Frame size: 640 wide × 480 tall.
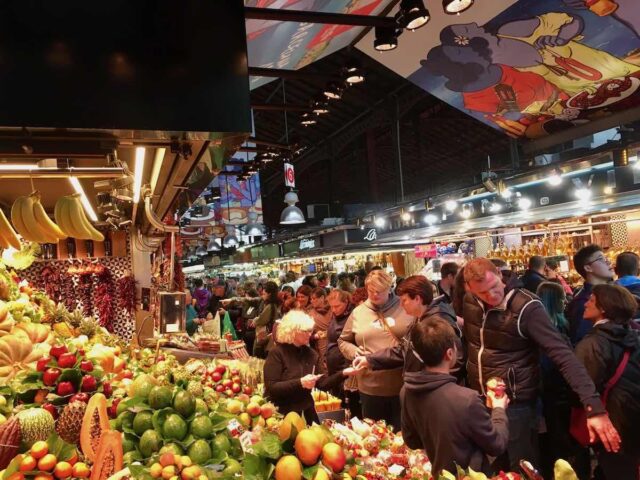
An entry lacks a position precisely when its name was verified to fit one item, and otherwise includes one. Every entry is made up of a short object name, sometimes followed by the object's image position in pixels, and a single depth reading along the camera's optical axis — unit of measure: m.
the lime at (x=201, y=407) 2.35
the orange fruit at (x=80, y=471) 1.94
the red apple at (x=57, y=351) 2.58
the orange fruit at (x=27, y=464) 1.85
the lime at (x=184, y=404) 2.23
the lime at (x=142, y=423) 2.18
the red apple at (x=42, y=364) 2.51
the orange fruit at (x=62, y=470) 1.91
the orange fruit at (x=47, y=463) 1.89
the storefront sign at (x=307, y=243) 18.03
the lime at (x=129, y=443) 2.16
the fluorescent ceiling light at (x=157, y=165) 3.34
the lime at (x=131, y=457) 2.01
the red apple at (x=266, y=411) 3.05
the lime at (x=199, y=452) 2.00
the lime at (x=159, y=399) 2.28
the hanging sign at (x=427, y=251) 11.10
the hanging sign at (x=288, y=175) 11.58
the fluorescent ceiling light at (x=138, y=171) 3.24
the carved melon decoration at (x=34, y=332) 3.25
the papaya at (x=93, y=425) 2.09
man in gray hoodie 2.34
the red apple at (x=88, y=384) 2.49
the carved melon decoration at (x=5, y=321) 3.21
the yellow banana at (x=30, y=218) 3.37
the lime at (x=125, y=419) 2.24
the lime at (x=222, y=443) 2.11
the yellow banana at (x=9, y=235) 3.81
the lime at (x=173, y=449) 1.95
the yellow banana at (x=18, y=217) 3.40
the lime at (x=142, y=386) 2.43
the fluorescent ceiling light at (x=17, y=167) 2.82
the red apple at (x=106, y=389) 2.60
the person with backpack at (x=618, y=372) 3.21
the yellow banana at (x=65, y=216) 3.52
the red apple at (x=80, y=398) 2.33
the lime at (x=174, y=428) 2.11
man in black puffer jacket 3.21
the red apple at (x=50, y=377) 2.44
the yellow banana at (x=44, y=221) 3.42
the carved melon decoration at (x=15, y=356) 2.80
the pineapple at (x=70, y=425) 2.19
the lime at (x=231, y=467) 1.94
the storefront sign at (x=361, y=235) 14.80
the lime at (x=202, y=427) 2.14
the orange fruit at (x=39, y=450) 1.91
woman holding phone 3.88
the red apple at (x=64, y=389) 2.40
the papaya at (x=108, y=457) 1.80
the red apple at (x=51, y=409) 2.28
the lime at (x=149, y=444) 2.07
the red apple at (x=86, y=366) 2.60
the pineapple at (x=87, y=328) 4.94
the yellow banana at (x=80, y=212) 3.52
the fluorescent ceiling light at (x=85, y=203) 4.05
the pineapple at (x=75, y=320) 5.08
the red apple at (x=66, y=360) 2.52
